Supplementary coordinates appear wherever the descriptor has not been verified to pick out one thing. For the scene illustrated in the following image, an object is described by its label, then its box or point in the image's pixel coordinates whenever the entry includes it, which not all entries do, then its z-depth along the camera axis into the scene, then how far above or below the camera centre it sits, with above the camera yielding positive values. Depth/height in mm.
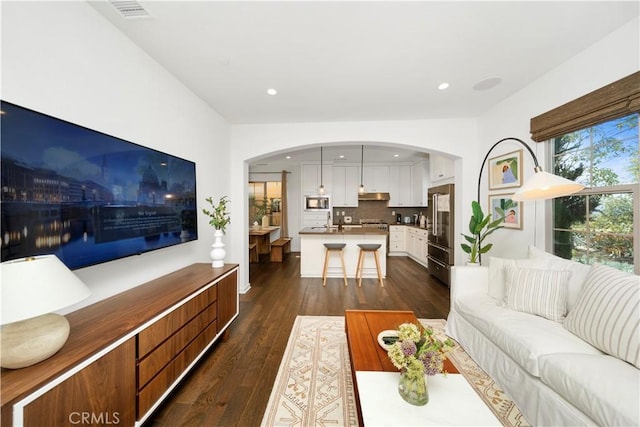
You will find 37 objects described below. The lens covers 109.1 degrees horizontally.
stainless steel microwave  6867 +324
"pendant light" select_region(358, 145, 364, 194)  5609 +1502
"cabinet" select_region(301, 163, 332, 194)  6836 +1103
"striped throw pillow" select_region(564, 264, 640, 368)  1262 -619
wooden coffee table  1038 -933
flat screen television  1109 +138
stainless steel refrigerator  3955 -330
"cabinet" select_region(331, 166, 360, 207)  6910 +842
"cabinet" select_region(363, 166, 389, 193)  6891 +1105
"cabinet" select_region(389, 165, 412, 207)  6840 +857
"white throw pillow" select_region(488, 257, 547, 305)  2020 -554
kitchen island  4594 -797
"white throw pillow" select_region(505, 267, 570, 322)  1762 -642
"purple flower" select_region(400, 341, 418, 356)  1133 -677
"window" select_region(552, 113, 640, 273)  1844 +137
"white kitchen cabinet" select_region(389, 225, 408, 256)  6680 -839
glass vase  1100 -858
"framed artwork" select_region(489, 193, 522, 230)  2797 +41
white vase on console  2482 -435
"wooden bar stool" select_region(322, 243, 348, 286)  4184 -769
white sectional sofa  1154 -827
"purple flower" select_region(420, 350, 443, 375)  1104 -725
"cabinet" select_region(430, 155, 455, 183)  4137 +881
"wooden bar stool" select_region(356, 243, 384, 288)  4121 -789
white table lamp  842 -347
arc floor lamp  1661 +193
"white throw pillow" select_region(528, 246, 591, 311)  1766 -479
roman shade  1740 +922
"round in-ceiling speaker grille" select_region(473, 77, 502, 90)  2527 +1488
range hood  6758 +521
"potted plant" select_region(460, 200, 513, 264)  2676 -151
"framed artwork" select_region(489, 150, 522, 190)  2854 +568
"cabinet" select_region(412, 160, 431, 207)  6258 +848
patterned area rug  1522 -1348
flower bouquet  1098 -727
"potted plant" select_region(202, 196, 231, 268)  2490 -323
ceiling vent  1553 +1445
